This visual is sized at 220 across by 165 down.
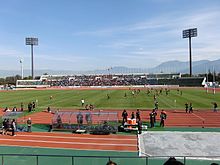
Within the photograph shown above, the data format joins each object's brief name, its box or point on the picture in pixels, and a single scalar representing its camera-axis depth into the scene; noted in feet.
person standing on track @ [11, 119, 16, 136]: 47.06
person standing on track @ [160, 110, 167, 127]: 52.14
